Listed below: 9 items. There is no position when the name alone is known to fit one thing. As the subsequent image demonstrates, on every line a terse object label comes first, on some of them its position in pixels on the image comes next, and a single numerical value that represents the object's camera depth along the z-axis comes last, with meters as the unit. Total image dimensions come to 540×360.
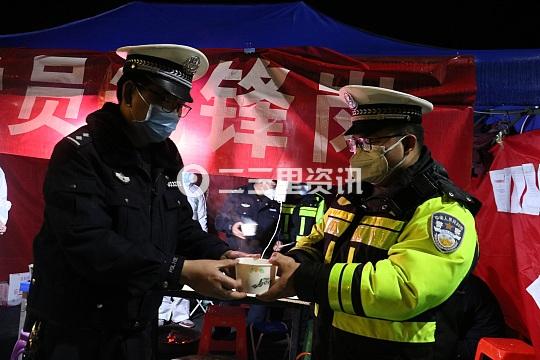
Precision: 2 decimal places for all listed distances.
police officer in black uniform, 1.66
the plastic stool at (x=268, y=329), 5.15
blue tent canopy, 3.89
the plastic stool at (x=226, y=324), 4.28
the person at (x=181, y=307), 6.19
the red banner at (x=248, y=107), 3.18
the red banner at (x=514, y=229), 3.52
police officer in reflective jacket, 1.61
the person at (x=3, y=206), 4.94
